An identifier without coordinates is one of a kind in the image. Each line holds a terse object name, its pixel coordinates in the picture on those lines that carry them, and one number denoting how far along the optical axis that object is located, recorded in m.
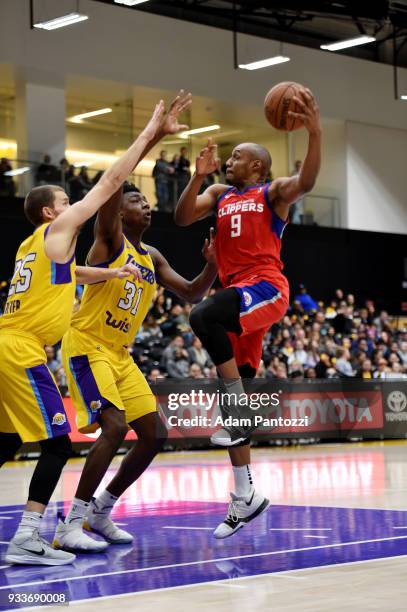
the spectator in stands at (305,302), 24.87
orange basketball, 6.62
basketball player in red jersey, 6.61
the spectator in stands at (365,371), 20.34
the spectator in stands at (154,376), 16.61
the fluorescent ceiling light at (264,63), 24.41
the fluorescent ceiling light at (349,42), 23.22
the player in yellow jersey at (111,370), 6.43
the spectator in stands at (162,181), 23.86
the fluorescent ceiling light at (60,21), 20.58
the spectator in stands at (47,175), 21.62
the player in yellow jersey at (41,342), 5.73
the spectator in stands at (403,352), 22.73
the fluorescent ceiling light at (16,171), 21.33
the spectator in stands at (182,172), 24.17
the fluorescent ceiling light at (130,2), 19.28
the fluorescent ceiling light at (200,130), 28.79
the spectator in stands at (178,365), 17.58
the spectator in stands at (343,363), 20.08
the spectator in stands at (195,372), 17.59
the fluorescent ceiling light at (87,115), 27.97
